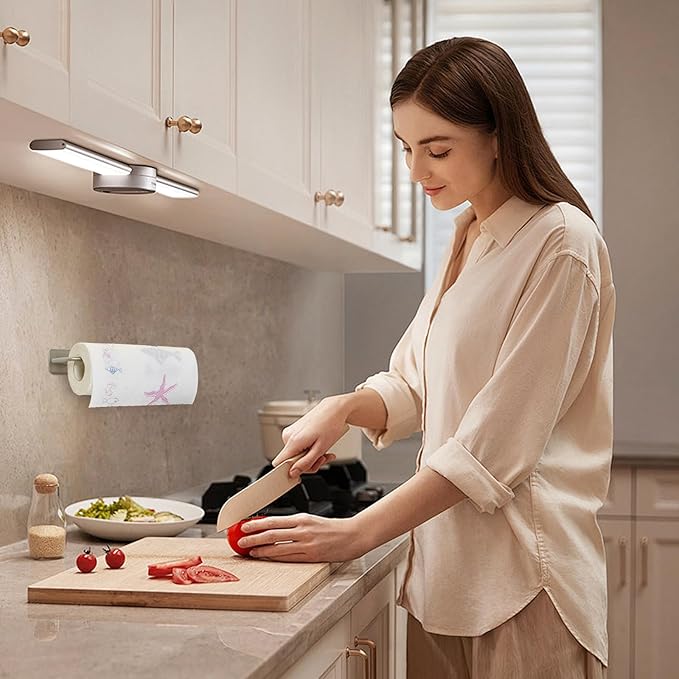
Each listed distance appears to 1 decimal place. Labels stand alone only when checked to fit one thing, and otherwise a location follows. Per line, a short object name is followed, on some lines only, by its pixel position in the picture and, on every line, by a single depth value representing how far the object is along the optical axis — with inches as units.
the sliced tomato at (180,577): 90.5
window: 197.5
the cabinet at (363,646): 89.8
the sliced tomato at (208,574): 91.2
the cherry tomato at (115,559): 94.3
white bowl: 110.3
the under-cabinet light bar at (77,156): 90.7
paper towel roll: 113.7
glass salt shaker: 103.9
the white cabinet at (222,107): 86.3
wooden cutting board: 88.0
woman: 93.8
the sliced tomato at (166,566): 91.8
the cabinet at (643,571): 169.1
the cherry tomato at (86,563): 93.0
